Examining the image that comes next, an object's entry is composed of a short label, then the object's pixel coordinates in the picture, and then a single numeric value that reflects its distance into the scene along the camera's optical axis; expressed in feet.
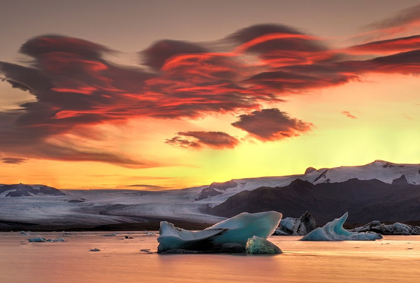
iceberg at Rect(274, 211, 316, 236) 246.27
